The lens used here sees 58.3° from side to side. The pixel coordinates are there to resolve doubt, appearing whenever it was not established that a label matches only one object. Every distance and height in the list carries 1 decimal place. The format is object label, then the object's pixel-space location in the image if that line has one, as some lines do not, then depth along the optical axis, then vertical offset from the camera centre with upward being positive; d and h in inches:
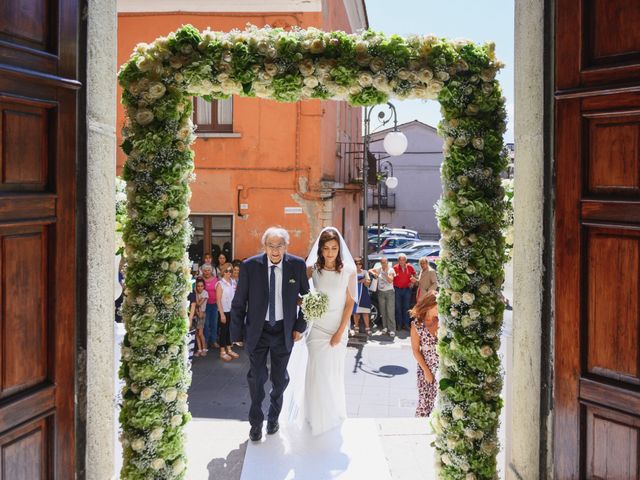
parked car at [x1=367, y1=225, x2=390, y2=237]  1190.0 +18.3
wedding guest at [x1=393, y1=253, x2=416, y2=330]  481.1 -41.6
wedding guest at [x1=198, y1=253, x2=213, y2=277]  429.7 -16.7
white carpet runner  189.0 -76.4
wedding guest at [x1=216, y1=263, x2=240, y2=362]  396.8 -48.6
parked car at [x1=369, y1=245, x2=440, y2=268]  696.9 -21.6
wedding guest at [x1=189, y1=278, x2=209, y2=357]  396.2 -54.5
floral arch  156.5 +17.3
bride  223.0 -44.0
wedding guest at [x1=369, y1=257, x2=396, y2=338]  474.4 -50.0
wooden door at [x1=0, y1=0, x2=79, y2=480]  115.3 +0.1
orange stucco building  519.5 +64.5
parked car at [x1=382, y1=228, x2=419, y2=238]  1208.2 +12.0
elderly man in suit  210.4 -27.2
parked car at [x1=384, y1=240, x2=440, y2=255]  837.2 -13.0
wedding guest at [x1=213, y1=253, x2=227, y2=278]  430.2 -18.5
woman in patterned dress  212.7 -36.3
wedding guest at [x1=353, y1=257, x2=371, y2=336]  451.8 -48.1
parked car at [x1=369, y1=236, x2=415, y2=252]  1060.9 -6.5
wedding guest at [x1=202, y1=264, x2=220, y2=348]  402.0 -49.6
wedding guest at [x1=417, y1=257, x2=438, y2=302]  385.7 -27.9
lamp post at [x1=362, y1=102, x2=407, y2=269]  502.3 +85.5
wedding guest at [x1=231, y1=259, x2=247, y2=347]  415.6 -22.8
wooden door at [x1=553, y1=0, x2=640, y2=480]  119.4 -0.3
